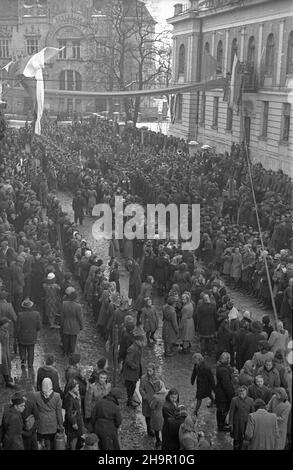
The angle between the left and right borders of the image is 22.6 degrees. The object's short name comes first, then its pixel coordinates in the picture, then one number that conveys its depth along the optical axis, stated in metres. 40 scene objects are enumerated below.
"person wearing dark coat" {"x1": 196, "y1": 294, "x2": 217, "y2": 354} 12.95
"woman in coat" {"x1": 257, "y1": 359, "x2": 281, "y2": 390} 10.06
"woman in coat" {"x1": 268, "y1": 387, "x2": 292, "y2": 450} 9.06
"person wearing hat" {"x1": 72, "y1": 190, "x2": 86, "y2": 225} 22.52
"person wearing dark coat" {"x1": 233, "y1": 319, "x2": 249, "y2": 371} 11.77
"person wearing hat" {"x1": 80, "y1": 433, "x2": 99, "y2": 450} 7.84
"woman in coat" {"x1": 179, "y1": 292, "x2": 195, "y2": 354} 13.09
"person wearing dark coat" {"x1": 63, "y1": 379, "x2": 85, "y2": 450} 9.13
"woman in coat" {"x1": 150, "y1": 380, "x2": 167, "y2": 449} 9.52
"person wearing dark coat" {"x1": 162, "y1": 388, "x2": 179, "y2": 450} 8.73
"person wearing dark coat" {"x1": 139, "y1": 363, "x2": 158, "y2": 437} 9.77
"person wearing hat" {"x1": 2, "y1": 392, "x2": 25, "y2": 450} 8.38
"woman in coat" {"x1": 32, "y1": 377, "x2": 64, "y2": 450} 8.95
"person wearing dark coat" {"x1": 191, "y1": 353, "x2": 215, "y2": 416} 10.47
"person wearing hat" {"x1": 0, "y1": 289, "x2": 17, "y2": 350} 12.36
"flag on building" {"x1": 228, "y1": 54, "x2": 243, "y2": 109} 28.35
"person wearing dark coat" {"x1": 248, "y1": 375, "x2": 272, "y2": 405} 9.54
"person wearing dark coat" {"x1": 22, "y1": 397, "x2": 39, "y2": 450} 8.58
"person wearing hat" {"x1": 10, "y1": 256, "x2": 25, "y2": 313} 14.41
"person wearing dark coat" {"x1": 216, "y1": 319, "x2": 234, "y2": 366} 12.12
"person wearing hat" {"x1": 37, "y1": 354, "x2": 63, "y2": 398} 9.76
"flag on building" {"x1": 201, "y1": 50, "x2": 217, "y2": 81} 30.64
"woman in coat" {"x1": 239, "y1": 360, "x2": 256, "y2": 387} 9.80
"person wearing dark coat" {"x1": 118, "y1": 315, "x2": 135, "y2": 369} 11.67
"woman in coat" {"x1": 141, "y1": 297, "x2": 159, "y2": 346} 13.27
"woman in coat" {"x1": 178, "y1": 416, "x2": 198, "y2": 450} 8.21
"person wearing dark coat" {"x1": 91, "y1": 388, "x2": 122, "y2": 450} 8.81
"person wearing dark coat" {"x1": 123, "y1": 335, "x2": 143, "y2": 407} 11.02
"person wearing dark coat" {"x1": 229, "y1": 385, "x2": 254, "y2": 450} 9.21
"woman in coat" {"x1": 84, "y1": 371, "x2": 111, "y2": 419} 9.53
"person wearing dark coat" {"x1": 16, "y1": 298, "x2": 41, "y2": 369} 12.05
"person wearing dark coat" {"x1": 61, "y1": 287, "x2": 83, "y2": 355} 12.70
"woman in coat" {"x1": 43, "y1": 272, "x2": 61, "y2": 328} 13.91
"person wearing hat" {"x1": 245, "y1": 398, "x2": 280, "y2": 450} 8.55
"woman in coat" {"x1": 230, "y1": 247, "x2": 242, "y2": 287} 16.75
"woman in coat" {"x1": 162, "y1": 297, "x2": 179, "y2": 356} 13.08
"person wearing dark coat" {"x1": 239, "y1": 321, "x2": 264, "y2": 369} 11.52
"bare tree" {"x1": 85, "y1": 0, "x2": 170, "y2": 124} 48.69
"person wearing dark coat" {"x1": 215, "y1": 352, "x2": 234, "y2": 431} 10.10
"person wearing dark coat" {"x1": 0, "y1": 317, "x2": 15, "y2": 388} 11.31
